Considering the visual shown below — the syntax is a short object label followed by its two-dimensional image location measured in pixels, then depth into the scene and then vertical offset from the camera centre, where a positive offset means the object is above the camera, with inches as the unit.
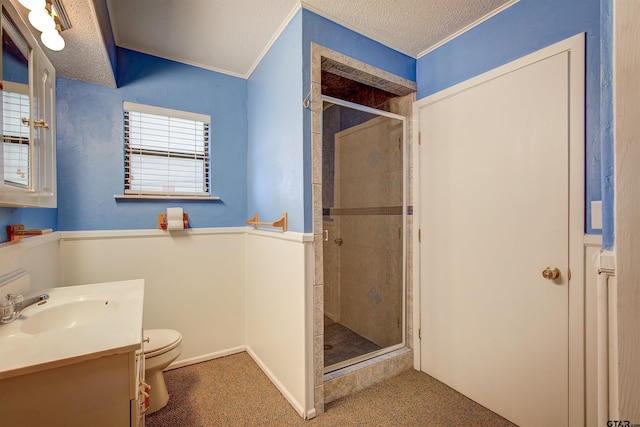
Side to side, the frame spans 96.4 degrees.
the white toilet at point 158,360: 66.5 -35.1
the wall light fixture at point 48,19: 45.8 +32.2
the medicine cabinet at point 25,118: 39.8 +15.6
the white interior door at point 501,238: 58.5 -6.4
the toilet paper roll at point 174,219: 86.2 -2.2
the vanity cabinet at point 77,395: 30.8 -21.2
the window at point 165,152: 84.7 +18.8
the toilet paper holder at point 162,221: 87.0 -2.8
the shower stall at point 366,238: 85.8 -8.5
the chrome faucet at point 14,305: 42.9 -15.4
